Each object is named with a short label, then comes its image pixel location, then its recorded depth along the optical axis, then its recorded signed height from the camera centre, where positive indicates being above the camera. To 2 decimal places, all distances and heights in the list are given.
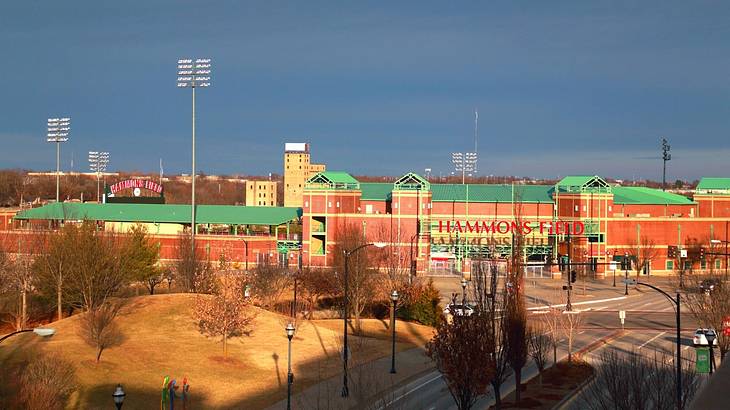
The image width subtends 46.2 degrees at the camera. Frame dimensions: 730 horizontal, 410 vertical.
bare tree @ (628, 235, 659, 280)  106.25 -4.78
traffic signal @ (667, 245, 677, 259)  108.06 -5.13
